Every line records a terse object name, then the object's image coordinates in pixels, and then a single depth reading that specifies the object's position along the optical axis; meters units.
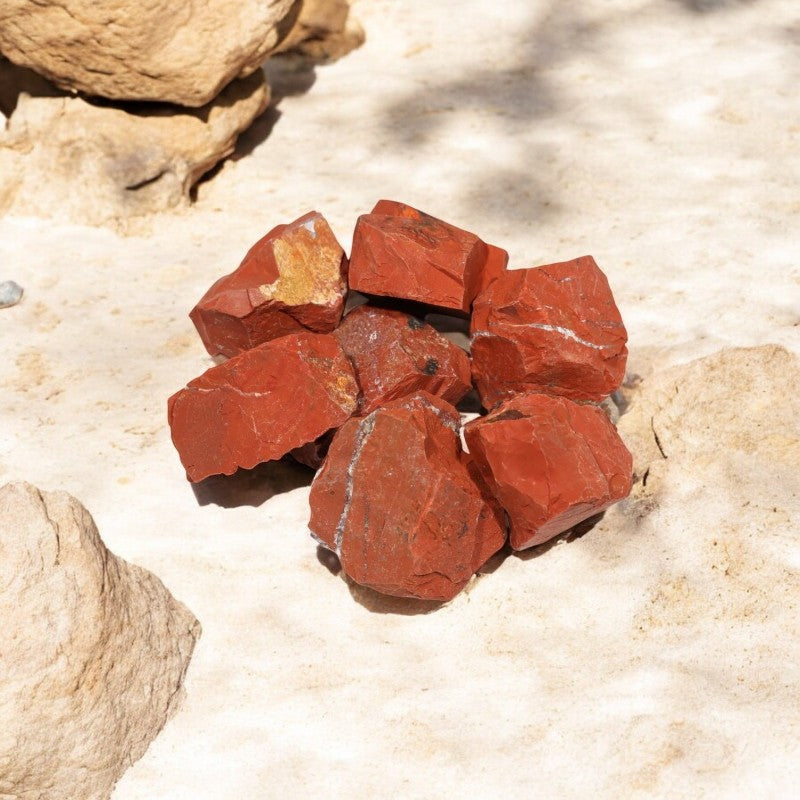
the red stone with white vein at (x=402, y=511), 2.20
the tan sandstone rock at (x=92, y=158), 3.69
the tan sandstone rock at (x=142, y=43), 3.44
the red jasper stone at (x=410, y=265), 2.65
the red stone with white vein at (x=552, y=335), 2.53
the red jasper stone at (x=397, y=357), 2.58
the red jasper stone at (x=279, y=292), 2.68
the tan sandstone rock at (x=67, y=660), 1.94
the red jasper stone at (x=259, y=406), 2.44
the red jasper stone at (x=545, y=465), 2.20
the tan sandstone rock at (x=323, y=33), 4.52
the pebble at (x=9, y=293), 3.36
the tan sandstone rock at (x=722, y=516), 2.08
